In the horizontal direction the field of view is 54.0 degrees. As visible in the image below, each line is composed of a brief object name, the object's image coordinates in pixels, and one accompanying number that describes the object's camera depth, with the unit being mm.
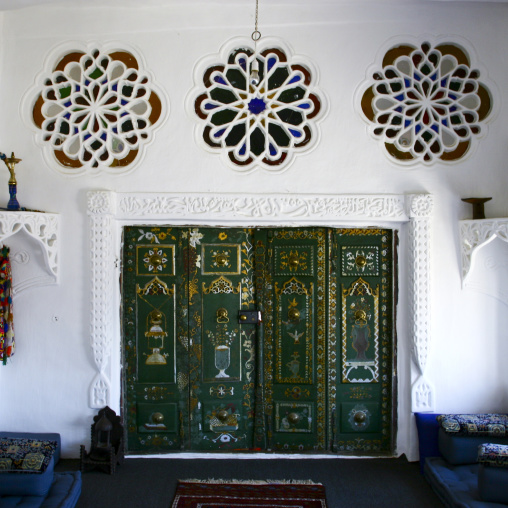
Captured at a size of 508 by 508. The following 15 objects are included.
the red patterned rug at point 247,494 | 3025
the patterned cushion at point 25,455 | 2795
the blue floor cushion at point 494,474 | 2732
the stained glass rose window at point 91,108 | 3570
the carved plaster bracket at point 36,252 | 3433
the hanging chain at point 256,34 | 3239
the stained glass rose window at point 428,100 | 3578
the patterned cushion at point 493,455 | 2732
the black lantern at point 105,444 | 3395
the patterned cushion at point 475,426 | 3223
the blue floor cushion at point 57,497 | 2736
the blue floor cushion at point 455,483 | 2787
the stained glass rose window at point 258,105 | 3574
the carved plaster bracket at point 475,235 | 3318
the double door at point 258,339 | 3627
